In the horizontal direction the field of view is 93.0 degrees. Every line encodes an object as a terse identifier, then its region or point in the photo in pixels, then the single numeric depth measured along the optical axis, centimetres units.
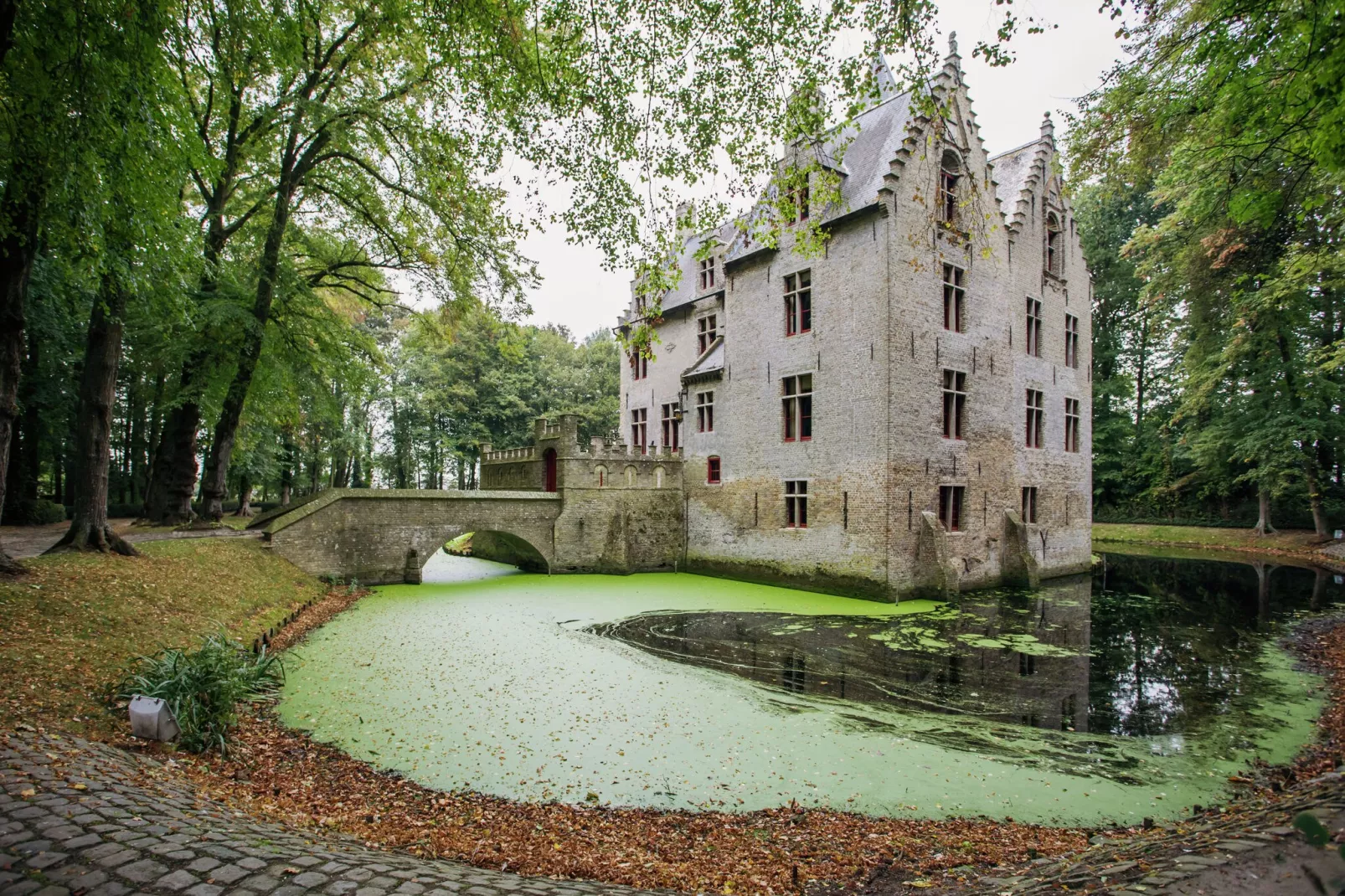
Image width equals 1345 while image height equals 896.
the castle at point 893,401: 1481
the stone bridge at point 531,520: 1523
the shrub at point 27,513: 1781
